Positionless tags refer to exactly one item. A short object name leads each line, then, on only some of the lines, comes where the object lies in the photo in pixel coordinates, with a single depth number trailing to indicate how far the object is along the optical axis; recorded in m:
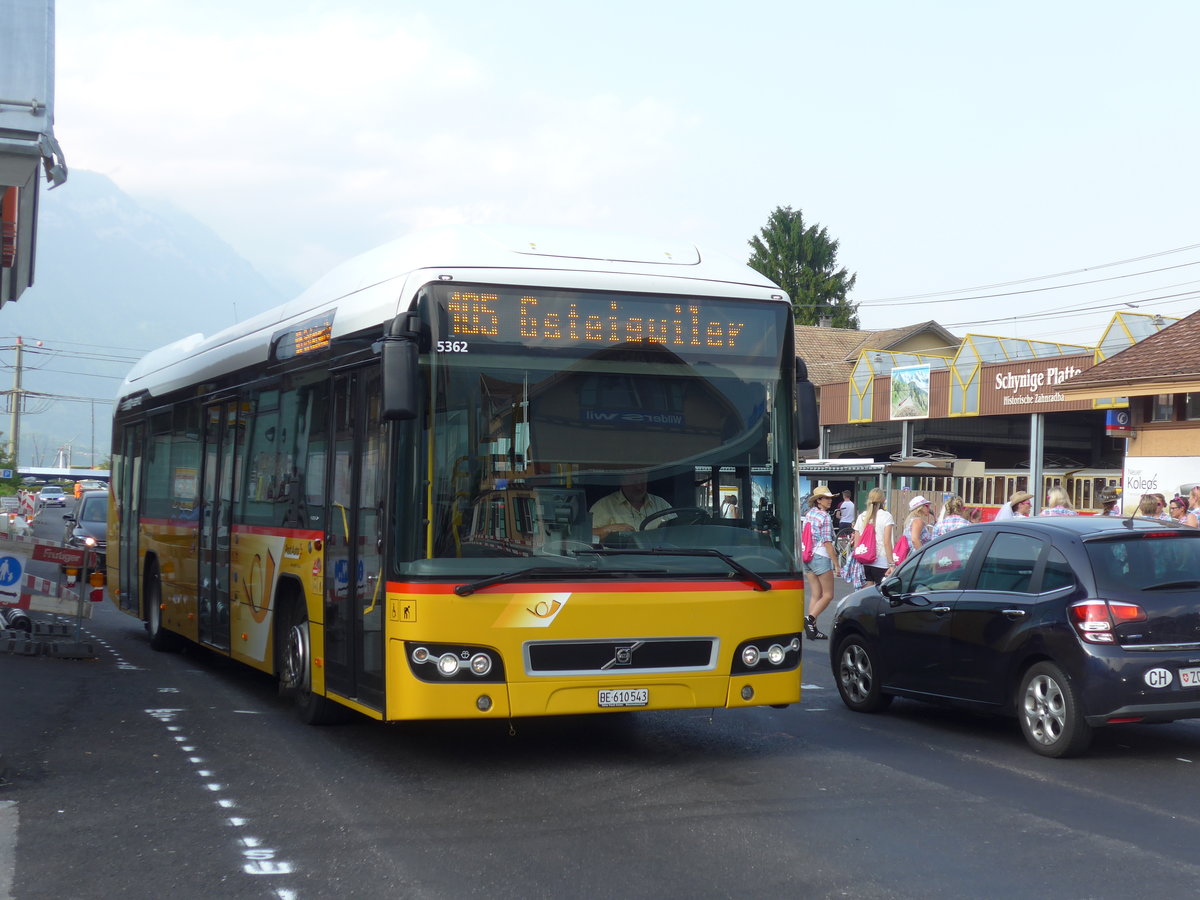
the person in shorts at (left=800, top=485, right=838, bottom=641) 15.95
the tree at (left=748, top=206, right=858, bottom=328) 79.00
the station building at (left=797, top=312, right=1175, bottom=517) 32.25
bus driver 7.86
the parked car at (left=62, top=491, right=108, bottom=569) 26.06
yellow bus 7.70
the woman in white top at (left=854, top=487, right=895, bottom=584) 15.61
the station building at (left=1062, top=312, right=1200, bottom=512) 22.94
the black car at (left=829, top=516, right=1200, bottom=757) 8.38
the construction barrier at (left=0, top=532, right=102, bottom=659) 13.68
